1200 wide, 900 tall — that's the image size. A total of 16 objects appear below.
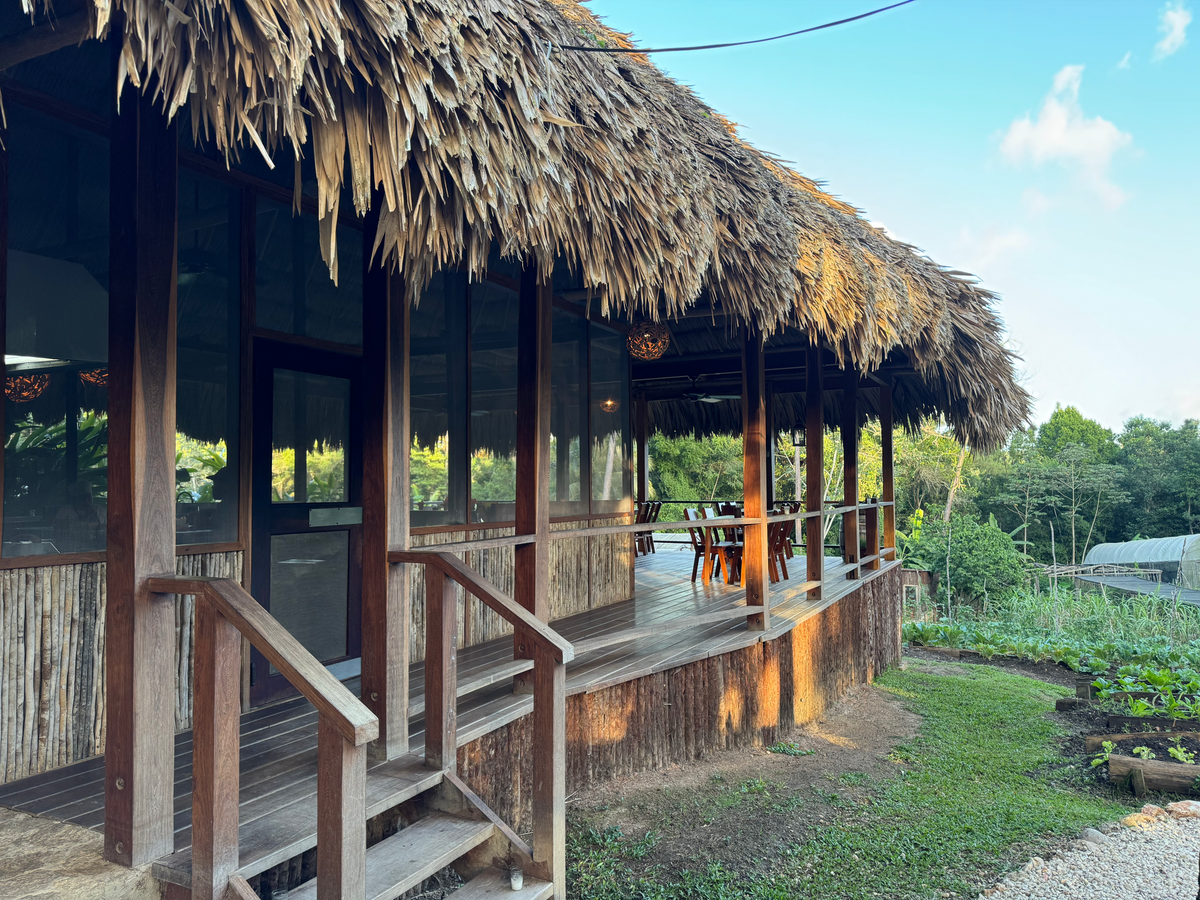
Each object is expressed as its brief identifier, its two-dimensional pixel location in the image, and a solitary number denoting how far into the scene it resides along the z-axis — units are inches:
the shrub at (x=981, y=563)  606.2
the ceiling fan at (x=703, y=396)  364.2
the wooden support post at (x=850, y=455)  287.7
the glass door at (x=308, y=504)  145.9
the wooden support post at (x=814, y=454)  251.4
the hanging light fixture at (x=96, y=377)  117.1
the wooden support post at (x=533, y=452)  141.9
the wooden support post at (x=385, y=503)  114.2
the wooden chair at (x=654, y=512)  384.8
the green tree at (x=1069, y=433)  1681.8
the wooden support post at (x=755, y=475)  212.1
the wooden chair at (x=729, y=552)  320.8
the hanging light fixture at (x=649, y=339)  250.8
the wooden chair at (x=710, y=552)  320.2
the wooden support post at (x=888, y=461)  335.0
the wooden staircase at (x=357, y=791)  77.4
